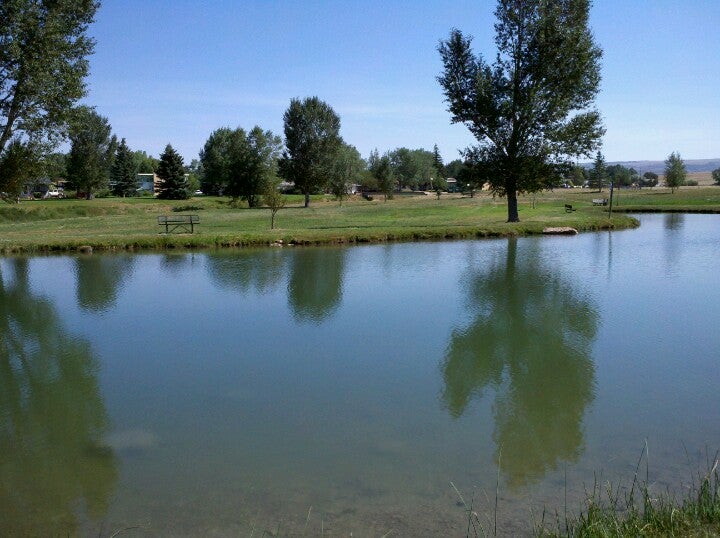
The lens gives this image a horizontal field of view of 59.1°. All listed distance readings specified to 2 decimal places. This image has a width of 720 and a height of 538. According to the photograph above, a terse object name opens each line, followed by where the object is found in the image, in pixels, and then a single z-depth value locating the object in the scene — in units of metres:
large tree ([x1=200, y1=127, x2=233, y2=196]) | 73.84
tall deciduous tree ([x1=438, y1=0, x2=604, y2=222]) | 33.81
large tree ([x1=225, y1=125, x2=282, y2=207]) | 59.84
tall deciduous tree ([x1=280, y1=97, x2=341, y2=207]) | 64.81
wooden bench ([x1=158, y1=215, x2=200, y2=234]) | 32.83
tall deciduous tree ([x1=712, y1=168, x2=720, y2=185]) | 110.35
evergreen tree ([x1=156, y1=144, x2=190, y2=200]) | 71.25
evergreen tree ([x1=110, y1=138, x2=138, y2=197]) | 78.12
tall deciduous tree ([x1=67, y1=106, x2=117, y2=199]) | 66.88
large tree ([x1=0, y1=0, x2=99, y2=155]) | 23.80
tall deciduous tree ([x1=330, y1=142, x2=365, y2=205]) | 67.00
